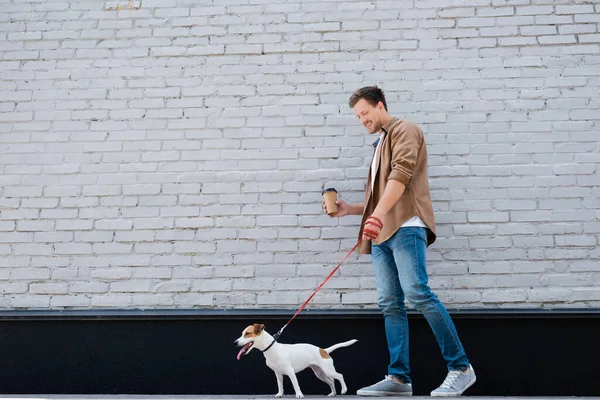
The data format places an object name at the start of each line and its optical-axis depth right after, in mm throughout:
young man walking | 2385
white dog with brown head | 2420
